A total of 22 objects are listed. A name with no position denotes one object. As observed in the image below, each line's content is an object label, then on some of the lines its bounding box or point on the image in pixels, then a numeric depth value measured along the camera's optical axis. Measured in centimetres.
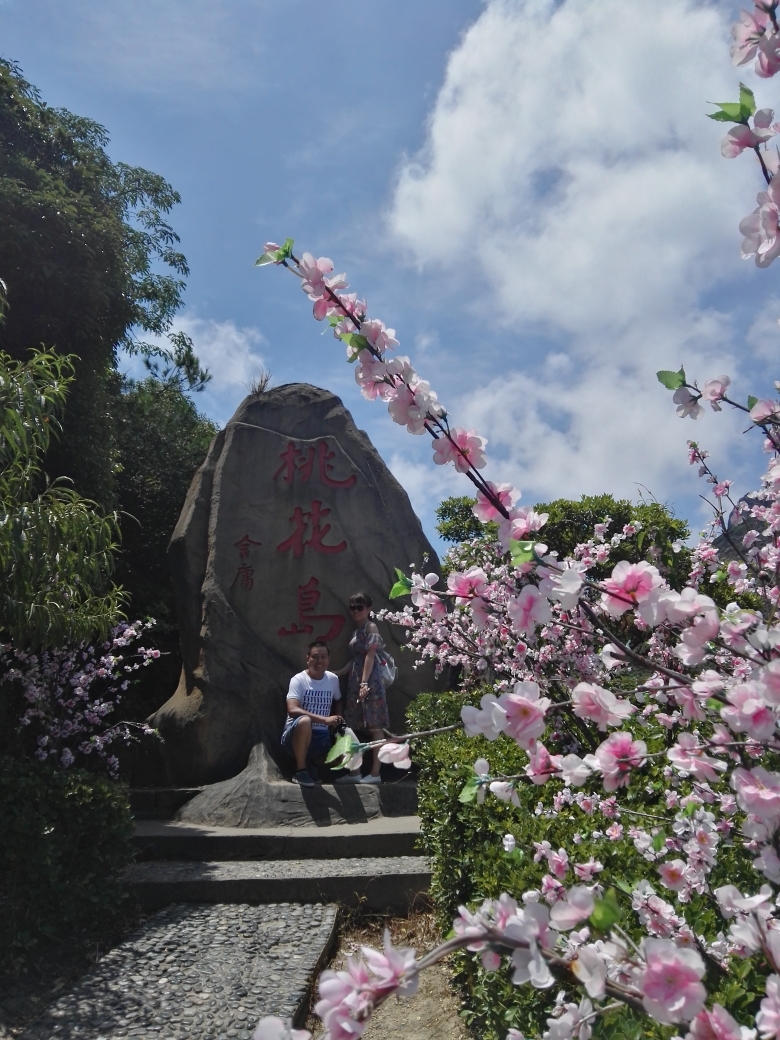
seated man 611
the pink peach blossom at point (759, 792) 108
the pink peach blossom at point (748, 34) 108
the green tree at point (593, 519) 1084
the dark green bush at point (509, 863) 152
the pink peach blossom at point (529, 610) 133
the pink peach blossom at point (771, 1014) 91
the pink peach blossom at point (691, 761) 139
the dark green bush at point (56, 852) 369
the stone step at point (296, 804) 567
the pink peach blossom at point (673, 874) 156
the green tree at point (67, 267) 793
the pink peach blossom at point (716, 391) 160
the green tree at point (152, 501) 989
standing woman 639
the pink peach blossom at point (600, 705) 123
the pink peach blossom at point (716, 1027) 92
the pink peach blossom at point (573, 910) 97
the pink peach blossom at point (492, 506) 150
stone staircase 437
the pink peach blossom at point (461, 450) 150
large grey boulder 693
